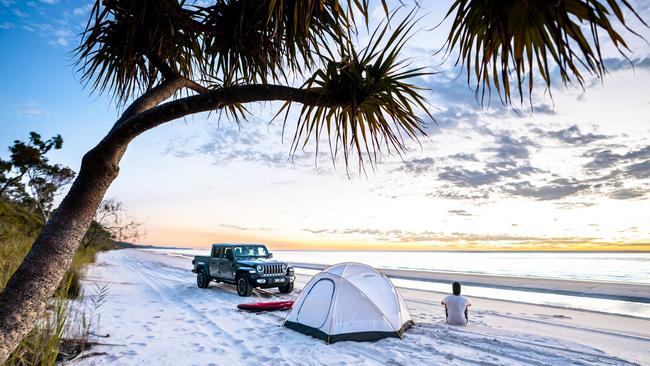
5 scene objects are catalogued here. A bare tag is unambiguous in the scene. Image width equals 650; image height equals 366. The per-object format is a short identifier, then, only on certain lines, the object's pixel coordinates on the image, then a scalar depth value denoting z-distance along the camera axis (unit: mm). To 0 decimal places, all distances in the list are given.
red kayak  9680
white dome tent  7000
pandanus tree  2213
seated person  8773
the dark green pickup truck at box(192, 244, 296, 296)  12617
